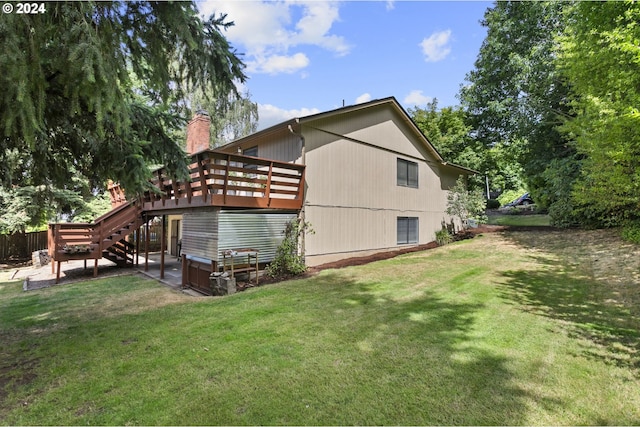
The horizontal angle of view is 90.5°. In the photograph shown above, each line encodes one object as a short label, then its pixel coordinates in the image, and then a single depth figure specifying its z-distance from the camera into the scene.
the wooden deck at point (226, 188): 7.83
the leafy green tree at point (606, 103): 6.53
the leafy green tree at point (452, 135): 21.77
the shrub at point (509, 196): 33.56
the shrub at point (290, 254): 8.88
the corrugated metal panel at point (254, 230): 8.02
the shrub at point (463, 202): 15.79
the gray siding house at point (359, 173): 9.90
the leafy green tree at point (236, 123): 25.58
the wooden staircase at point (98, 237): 9.91
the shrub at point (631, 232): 9.94
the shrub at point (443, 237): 14.74
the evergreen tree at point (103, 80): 2.95
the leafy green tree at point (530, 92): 15.35
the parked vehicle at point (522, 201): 30.05
